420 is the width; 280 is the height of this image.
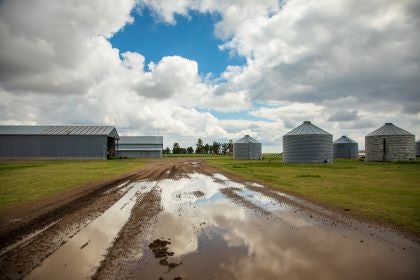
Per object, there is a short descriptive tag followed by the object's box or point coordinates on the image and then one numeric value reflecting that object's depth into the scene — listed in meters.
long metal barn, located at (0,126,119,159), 65.69
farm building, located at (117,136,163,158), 101.69
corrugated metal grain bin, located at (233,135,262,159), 71.88
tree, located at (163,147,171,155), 176.88
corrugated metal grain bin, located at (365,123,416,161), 51.56
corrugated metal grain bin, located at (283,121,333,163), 44.44
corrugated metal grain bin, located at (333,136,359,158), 81.06
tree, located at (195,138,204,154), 178.75
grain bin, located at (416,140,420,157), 92.20
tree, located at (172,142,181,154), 180.88
